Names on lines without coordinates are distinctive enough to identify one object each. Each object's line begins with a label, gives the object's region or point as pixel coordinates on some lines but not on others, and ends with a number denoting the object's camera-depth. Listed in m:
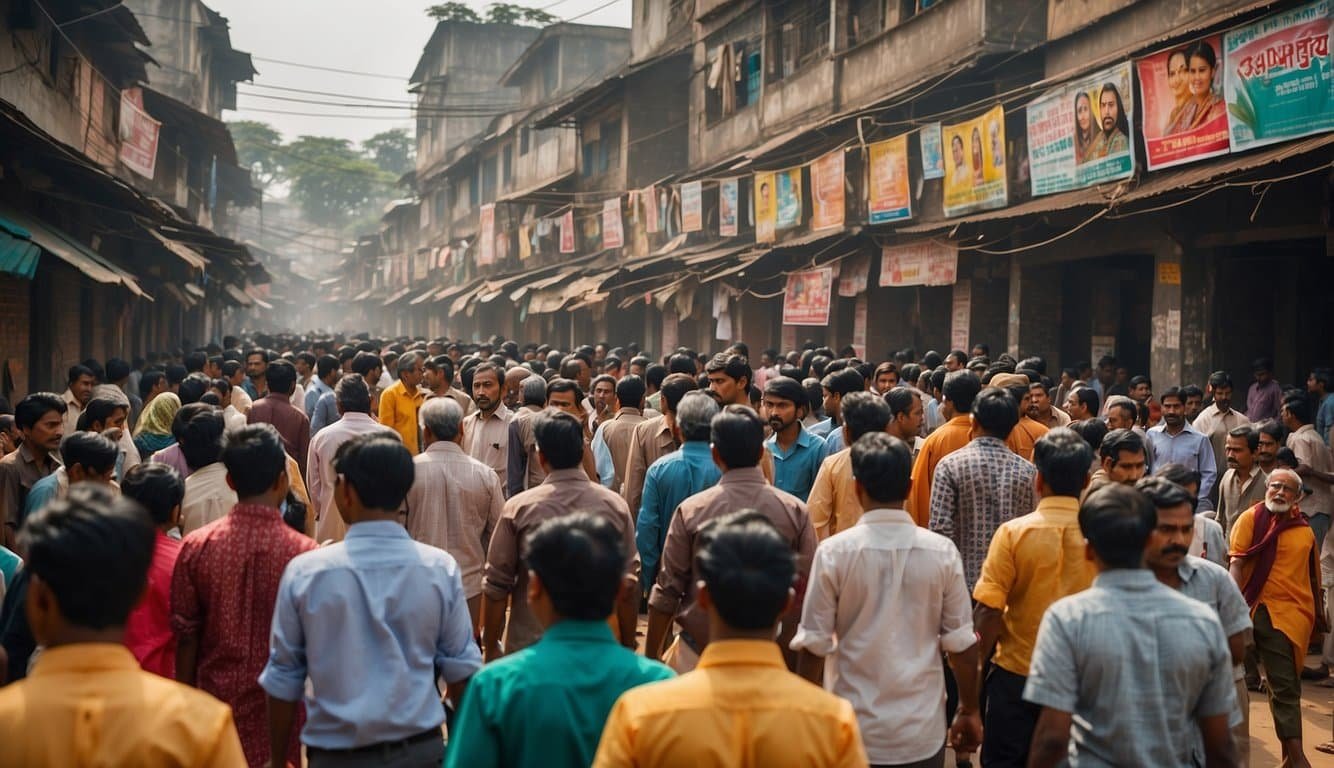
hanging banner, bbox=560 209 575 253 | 28.74
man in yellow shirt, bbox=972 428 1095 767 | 4.21
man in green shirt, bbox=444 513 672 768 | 2.57
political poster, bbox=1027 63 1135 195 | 11.28
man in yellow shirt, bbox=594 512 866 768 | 2.35
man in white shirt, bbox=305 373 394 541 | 6.98
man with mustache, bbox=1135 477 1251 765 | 3.70
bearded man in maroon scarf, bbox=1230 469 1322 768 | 6.00
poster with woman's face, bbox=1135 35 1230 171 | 10.06
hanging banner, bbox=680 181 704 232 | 21.27
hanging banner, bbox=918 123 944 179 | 14.61
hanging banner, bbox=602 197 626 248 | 25.22
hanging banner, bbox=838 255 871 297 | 17.50
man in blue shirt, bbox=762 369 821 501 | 6.43
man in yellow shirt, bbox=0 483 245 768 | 2.17
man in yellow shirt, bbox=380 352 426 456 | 9.00
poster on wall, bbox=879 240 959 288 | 15.07
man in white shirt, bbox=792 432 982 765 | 3.71
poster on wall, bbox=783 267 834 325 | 17.59
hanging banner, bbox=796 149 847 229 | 16.39
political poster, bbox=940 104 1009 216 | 13.23
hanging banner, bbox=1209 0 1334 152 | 8.80
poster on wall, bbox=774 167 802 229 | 17.88
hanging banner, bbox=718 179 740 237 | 20.66
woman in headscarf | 7.91
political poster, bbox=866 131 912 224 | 15.20
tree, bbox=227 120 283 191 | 72.00
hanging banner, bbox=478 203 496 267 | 37.16
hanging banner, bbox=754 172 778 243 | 18.80
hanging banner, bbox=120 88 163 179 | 18.73
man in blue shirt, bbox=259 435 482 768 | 3.19
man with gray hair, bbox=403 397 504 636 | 5.43
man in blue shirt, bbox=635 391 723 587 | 5.43
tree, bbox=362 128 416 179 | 82.81
